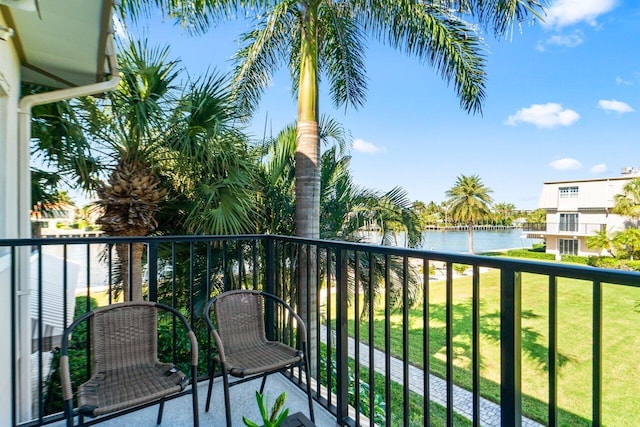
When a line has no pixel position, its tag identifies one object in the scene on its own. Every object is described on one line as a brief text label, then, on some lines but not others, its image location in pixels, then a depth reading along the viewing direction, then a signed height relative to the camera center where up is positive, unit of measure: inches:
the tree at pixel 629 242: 869.2 -73.1
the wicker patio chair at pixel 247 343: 75.4 -33.0
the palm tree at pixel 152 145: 154.2 +30.9
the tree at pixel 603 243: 967.8 -82.2
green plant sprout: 53.7 -32.1
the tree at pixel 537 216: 1325.0 -11.8
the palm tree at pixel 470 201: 1471.5 +51.5
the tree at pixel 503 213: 1588.3 +0.5
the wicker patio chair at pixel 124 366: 60.7 -33.2
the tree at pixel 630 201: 975.6 +36.8
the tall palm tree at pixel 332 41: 187.0 +109.5
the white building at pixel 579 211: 1055.0 +8.3
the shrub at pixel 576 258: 979.5 -134.9
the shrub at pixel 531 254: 1116.8 -137.1
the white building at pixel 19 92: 85.5 +36.7
